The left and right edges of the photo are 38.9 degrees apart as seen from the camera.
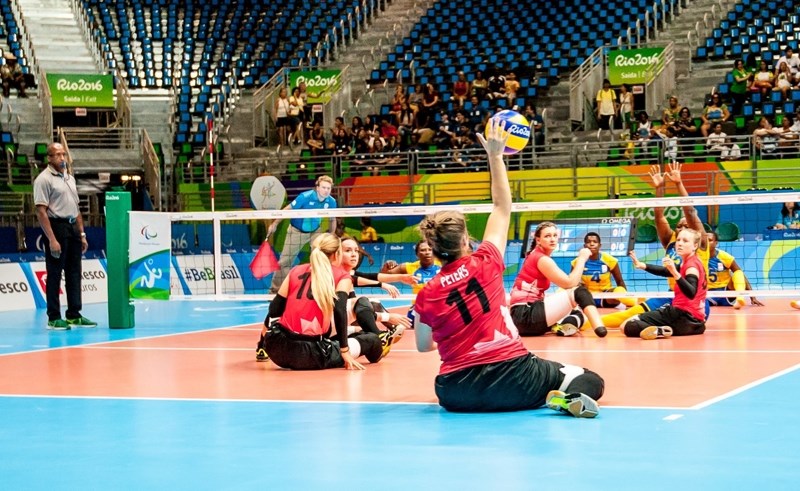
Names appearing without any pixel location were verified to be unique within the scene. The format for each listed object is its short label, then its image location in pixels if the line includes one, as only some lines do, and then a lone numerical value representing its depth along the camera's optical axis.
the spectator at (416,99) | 25.71
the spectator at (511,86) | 25.80
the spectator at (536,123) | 23.86
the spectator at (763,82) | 23.22
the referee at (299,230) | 13.36
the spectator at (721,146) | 21.02
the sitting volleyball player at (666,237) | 11.59
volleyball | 7.82
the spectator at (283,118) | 27.31
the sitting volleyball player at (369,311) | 8.96
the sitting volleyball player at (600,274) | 13.27
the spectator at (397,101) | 26.00
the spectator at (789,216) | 18.67
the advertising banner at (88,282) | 17.03
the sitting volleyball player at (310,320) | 8.05
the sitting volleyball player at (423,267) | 12.29
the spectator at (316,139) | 25.59
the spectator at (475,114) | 25.49
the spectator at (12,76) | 27.12
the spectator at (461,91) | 26.09
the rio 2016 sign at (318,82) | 27.62
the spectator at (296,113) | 27.30
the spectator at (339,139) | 24.86
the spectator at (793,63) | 23.25
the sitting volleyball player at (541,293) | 10.12
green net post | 12.91
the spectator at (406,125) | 24.97
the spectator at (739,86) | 23.70
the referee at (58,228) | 12.36
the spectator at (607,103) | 24.61
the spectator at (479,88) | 26.22
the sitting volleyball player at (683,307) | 10.16
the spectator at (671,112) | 23.05
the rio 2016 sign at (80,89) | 26.62
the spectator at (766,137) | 20.58
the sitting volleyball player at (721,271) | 13.88
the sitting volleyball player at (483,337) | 5.78
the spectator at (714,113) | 22.14
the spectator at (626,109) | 24.41
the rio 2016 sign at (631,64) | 24.97
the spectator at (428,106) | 25.61
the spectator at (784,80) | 22.88
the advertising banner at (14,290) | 16.45
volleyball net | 17.91
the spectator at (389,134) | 24.70
